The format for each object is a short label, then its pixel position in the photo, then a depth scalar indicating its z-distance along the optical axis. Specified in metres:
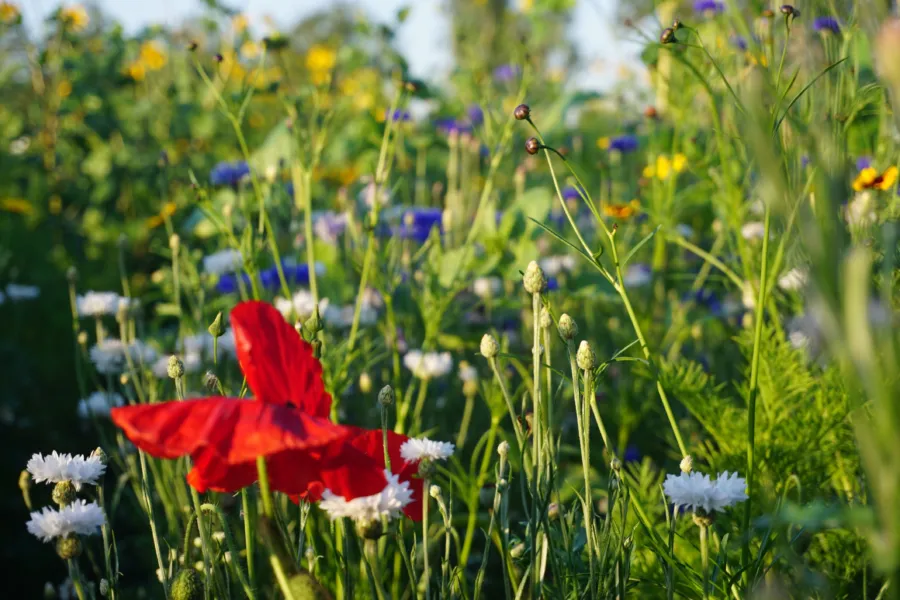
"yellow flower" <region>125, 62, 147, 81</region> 2.90
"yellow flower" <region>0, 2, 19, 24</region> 2.59
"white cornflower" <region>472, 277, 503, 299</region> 1.67
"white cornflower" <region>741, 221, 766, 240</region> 1.50
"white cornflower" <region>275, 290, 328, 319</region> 1.27
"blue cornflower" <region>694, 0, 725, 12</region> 1.73
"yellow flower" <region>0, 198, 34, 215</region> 2.71
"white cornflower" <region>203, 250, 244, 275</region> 1.55
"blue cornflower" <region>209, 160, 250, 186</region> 1.83
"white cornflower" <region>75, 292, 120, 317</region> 1.39
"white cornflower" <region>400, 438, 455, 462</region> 0.73
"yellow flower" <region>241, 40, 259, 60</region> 3.04
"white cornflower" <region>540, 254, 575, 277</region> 1.75
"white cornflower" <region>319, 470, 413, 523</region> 0.62
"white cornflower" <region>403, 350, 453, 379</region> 1.25
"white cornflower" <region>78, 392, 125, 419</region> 1.32
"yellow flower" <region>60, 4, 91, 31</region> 2.56
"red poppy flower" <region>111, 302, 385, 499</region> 0.53
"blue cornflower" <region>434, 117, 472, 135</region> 2.30
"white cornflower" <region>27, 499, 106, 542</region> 0.72
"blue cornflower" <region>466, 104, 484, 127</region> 2.72
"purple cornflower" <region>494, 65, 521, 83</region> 3.04
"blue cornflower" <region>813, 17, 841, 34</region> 1.14
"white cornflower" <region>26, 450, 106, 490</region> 0.75
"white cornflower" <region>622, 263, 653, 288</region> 1.87
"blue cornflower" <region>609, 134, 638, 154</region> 2.12
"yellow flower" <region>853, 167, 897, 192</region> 1.03
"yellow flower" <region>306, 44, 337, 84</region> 3.87
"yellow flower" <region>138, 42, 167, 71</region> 3.62
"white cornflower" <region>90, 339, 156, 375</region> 1.31
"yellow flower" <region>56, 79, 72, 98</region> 2.94
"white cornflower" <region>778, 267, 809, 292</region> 1.14
